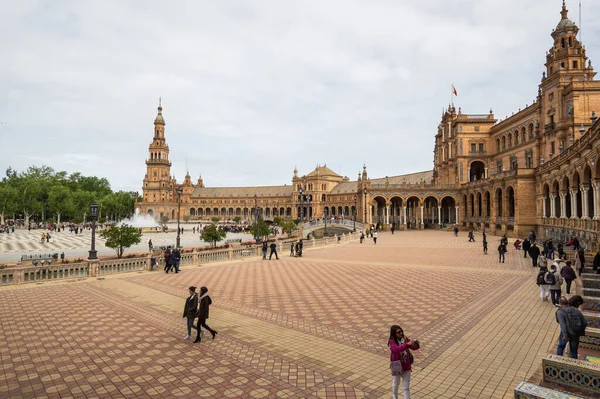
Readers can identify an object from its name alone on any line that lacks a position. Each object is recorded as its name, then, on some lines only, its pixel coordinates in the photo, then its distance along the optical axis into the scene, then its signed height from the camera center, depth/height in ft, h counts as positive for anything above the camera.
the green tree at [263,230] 130.86 -5.55
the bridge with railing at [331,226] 183.43 -5.70
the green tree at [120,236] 76.79 -4.62
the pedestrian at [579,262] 47.16 -6.04
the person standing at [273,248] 82.40 -7.51
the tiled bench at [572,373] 17.17 -7.77
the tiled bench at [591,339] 23.90 -8.22
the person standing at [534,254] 67.51 -7.20
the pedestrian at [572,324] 21.47 -6.41
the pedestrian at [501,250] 71.72 -6.79
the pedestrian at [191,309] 28.68 -7.50
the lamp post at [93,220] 60.23 -1.11
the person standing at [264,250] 82.19 -7.94
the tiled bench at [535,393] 14.98 -7.54
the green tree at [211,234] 99.66 -5.51
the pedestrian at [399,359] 17.63 -6.98
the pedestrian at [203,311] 28.35 -7.60
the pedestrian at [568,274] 39.46 -6.35
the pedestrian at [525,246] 80.63 -6.80
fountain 243.27 -6.48
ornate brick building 90.38 +16.34
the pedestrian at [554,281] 37.01 -6.66
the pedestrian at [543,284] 38.64 -7.45
